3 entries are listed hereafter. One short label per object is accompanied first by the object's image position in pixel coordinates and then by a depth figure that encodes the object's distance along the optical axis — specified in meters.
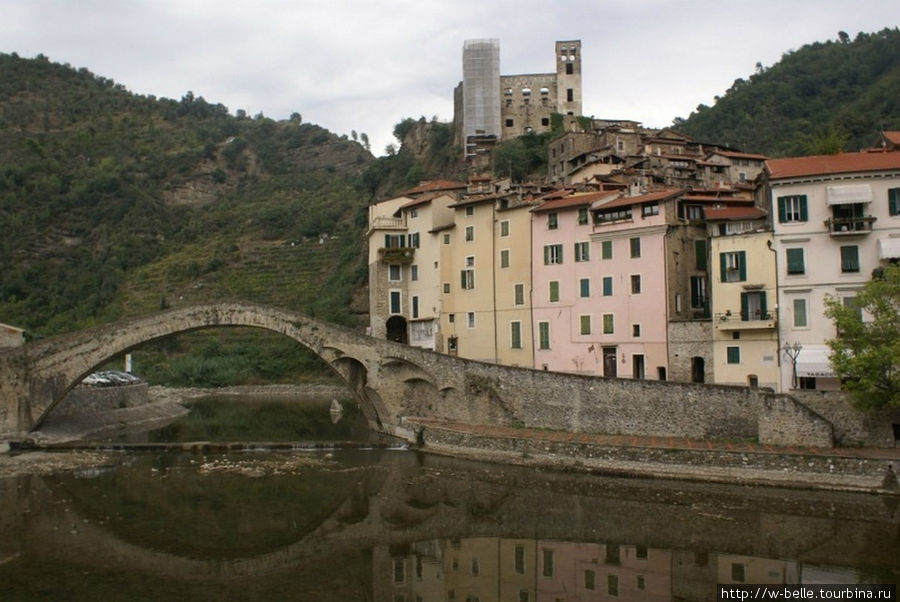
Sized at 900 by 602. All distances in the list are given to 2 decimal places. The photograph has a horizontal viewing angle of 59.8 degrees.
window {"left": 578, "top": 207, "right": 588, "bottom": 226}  36.44
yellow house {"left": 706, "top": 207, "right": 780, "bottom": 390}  30.39
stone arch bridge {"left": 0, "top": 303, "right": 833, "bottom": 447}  29.92
